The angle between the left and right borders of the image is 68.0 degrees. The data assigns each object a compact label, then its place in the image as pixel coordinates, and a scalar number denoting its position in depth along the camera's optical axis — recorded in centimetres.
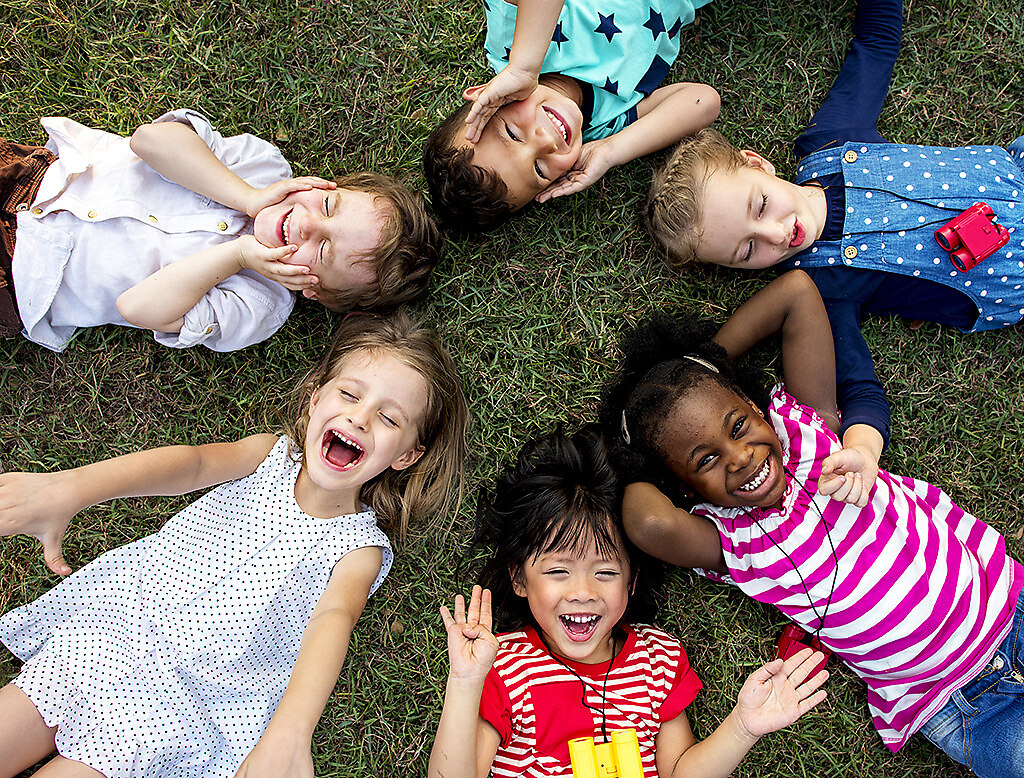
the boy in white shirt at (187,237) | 239
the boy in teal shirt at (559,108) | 237
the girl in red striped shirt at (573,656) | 227
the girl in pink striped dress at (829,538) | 239
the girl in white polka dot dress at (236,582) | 231
